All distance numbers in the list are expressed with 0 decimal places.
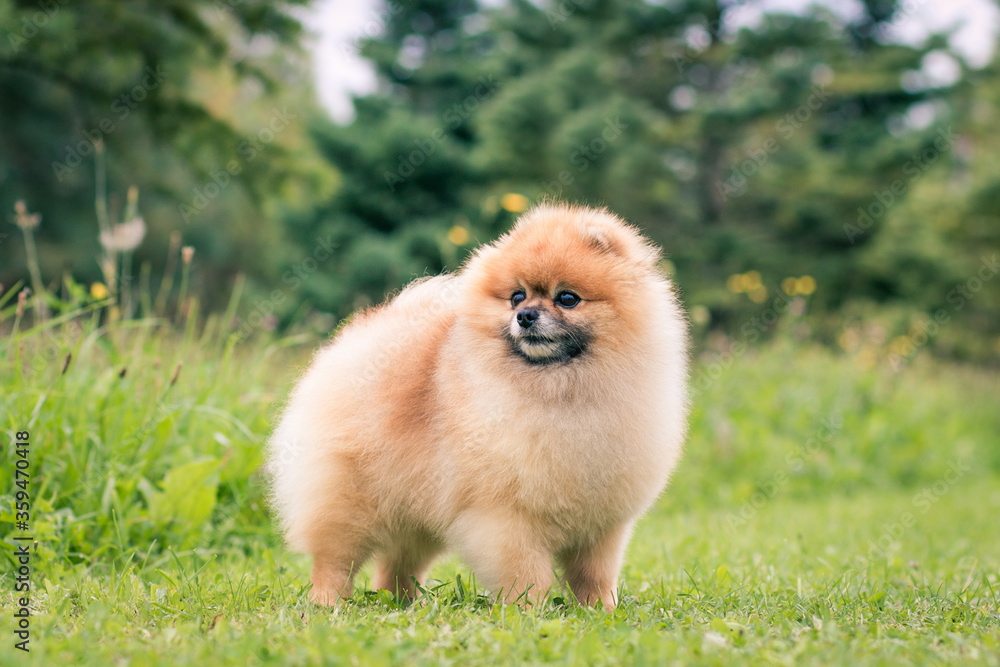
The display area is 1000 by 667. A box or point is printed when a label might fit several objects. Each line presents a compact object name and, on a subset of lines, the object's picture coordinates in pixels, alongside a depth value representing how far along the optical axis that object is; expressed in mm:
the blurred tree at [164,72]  6727
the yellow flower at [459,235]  6052
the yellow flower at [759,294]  13492
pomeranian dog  2701
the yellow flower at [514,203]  5378
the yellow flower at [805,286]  7953
